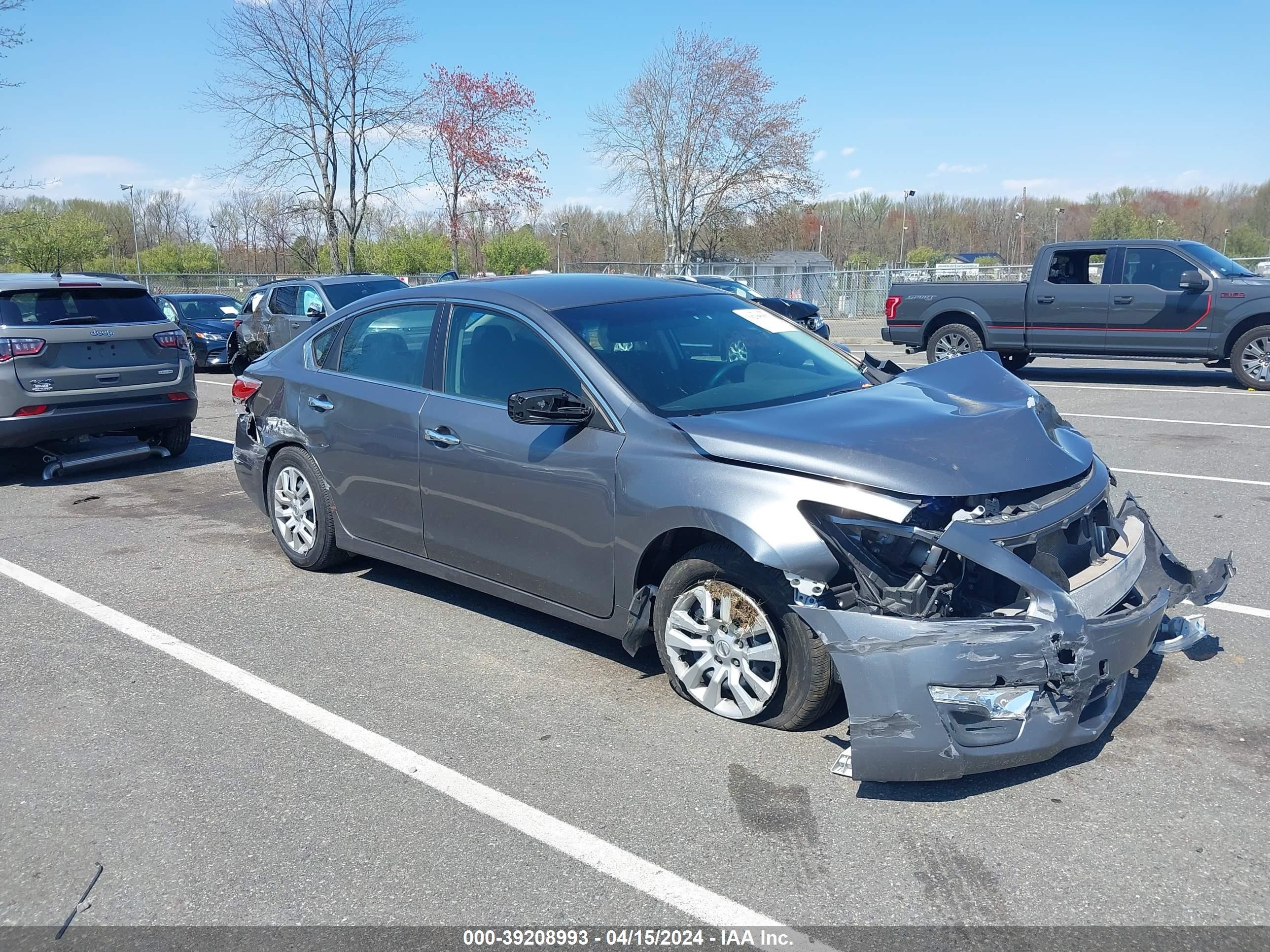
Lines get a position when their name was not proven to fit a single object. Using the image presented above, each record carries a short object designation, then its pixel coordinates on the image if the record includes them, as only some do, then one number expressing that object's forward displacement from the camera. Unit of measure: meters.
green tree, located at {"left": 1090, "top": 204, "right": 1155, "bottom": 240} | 66.94
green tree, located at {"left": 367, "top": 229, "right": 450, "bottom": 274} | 54.66
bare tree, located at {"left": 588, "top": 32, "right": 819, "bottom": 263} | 36.12
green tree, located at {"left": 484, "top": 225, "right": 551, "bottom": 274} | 56.03
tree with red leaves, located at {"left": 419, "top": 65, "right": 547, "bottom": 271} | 29.58
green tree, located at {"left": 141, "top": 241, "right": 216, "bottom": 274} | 62.31
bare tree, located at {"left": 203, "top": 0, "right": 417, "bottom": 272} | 27.09
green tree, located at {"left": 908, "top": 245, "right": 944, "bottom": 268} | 75.38
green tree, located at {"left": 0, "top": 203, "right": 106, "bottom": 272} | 29.47
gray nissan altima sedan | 3.32
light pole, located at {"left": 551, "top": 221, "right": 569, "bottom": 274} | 52.59
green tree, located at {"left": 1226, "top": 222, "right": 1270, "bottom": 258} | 58.28
